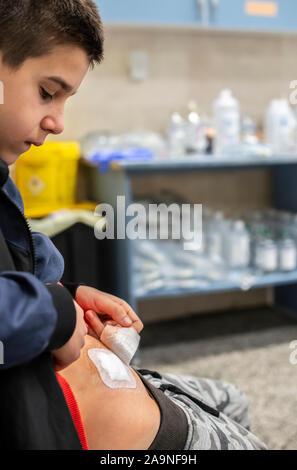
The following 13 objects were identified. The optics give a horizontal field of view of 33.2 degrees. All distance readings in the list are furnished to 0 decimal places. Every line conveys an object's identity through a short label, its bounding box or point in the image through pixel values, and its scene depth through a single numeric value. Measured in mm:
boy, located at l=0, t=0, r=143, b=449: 523
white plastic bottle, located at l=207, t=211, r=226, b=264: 2150
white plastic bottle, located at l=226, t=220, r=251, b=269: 2129
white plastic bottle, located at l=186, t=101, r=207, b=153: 2156
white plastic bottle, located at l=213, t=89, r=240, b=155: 2148
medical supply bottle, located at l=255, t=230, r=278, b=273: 2152
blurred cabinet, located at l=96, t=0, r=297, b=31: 2002
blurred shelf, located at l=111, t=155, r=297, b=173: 1857
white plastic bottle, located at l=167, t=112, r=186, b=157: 2201
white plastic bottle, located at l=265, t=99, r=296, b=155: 2242
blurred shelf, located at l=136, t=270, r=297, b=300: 2022
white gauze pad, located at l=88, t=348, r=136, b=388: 723
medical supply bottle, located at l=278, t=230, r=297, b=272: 2158
